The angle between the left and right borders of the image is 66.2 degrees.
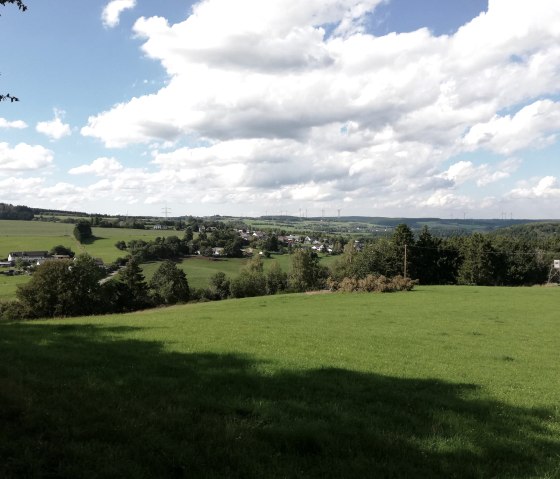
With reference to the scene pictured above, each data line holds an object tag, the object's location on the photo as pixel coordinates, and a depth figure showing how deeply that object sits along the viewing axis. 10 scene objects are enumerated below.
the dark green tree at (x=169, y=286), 82.12
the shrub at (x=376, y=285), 54.44
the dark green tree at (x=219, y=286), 94.56
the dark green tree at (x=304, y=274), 93.56
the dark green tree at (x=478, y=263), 86.75
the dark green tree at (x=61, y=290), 53.53
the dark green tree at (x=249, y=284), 90.62
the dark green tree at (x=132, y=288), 70.81
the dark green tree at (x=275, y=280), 95.67
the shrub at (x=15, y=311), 53.19
